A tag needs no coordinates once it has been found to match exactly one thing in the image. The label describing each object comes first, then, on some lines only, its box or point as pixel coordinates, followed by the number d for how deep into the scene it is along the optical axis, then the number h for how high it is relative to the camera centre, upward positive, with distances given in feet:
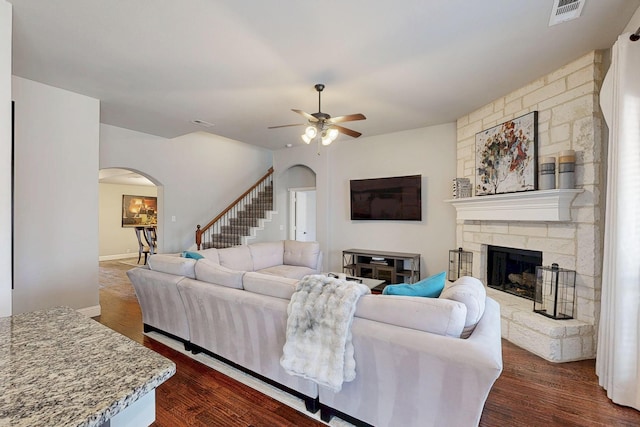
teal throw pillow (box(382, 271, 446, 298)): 6.64 -1.74
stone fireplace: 9.01 +0.01
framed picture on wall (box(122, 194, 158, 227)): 31.04 -0.26
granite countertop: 2.19 -1.50
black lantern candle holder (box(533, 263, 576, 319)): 9.53 -2.56
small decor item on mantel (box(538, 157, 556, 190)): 9.92 +1.33
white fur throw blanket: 5.67 -2.43
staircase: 21.35 -0.74
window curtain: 6.79 -0.44
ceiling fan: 10.56 +3.23
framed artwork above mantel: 10.91 +2.28
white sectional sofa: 4.97 -2.64
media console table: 16.62 -3.18
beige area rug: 6.64 -4.54
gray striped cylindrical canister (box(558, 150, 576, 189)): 9.37 +1.41
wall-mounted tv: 17.19 +0.79
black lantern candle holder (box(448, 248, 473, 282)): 14.53 -2.58
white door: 24.43 -0.34
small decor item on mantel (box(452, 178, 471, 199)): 14.34 +1.18
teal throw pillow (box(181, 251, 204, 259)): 12.22 -1.94
